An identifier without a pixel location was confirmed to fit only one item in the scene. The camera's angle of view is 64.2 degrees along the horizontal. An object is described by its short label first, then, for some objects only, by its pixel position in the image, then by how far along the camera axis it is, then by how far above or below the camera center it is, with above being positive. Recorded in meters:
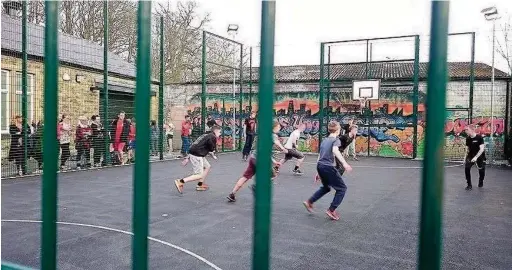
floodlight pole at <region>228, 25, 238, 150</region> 18.64 +3.11
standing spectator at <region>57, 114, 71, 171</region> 11.05 -0.78
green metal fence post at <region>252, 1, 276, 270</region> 0.90 -0.03
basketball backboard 17.17 +1.26
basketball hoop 17.94 +0.73
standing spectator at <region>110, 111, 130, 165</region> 12.55 -0.56
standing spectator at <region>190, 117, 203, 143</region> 17.00 -0.60
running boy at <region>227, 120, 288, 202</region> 7.41 -1.25
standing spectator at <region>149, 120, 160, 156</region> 13.57 -0.66
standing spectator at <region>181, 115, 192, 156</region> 16.20 -0.77
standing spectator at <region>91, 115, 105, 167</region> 12.48 -0.79
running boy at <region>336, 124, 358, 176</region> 8.92 -0.54
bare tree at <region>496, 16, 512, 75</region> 16.39 +2.90
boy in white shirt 11.09 -0.89
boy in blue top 6.23 -0.83
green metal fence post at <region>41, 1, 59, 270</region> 1.10 -0.12
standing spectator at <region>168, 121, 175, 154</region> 17.12 -0.83
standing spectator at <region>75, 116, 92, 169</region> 12.07 -0.93
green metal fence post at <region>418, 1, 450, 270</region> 0.76 -0.04
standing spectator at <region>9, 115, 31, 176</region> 10.20 -0.83
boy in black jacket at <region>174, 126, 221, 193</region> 8.54 -0.71
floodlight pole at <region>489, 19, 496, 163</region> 13.86 +1.18
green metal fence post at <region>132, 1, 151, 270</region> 1.01 -0.10
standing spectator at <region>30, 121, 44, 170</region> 9.87 -0.88
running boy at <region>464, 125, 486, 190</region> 9.16 -0.71
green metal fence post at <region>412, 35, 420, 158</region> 16.22 +1.51
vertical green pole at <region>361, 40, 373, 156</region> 17.28 +0.33
